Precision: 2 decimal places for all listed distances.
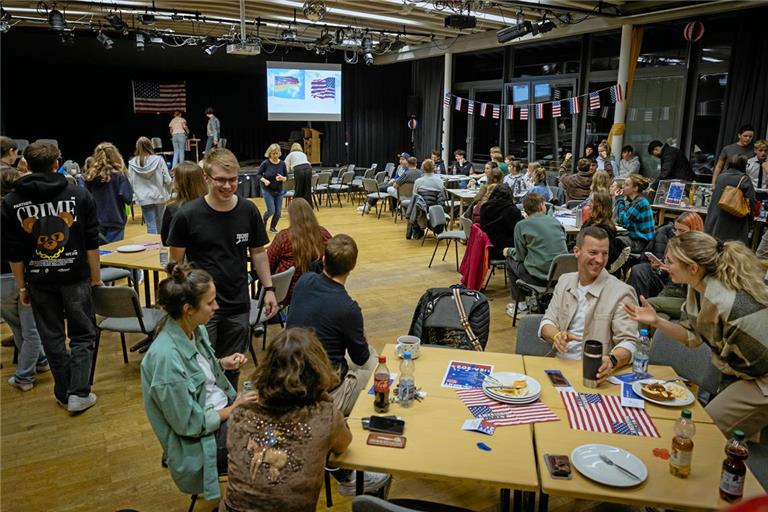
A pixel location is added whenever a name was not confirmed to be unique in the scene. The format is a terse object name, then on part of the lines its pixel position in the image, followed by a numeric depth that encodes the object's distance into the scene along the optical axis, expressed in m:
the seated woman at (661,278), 4.16
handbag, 6.38
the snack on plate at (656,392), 2.42
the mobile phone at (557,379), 2.57
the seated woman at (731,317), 2.44
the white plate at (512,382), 2.44
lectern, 16.31
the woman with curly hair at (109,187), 5.43
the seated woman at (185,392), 2.23
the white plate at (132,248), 4.88
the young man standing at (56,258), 3.39
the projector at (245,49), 8.73
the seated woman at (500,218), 5.84
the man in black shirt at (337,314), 2.73
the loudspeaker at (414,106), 15.72
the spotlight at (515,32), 9.05
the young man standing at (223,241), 3.14
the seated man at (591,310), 2.85
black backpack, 3.44
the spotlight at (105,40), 10.88
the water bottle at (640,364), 2.67
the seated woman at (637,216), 5.63
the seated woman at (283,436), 1.78
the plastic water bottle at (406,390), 2.39
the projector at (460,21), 8.39
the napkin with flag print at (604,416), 2.21
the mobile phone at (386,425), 2.16
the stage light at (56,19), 9.25
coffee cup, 2.82
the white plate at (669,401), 2.38
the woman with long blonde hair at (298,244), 4.31
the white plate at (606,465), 1.88
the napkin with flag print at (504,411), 2.27
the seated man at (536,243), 5.05
